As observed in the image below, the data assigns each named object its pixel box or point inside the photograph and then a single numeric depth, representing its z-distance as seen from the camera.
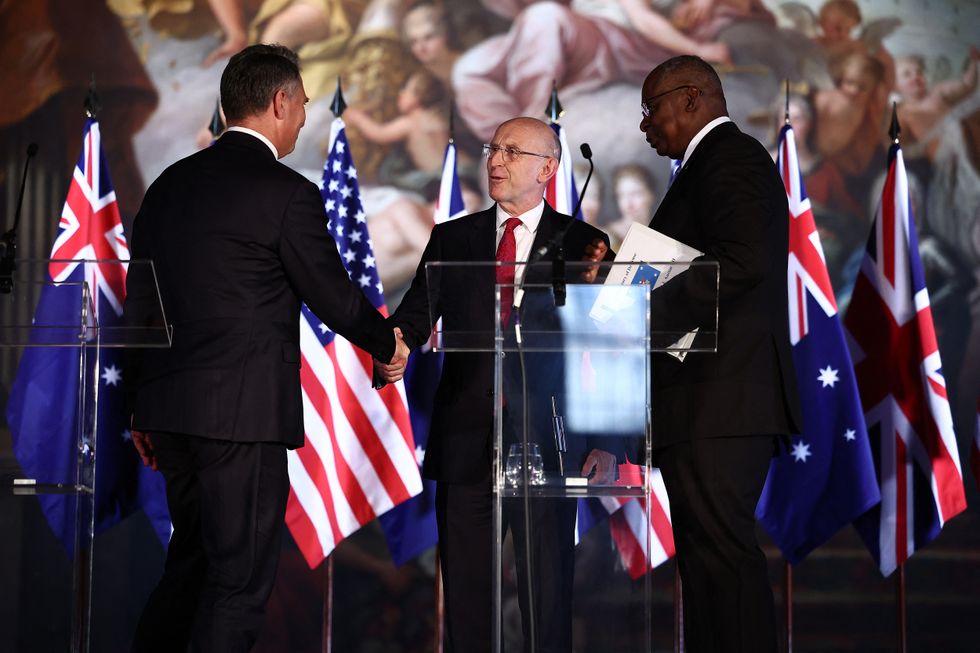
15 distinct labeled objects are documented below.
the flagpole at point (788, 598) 9.55
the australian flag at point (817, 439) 9.17
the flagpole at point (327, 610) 9.70
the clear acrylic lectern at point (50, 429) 5.91
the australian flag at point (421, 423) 9.56
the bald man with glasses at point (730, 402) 5.84
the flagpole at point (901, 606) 9.37
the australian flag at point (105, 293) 8.67
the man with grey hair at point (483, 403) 5.26
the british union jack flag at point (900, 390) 9.12
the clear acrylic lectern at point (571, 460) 5.20
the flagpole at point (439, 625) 9.55
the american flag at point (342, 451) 9.37
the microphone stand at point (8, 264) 5.83
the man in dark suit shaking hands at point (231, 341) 5.98
